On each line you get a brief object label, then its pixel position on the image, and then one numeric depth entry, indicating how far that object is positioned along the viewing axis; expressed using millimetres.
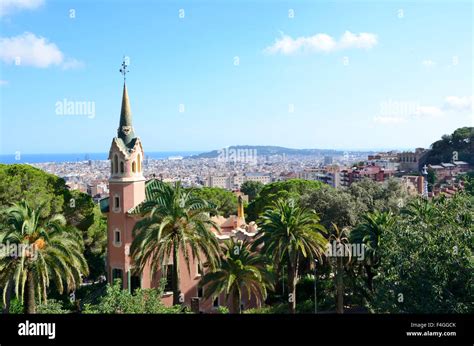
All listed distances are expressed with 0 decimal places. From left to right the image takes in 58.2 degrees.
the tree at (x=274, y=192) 35125
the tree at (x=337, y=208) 25797
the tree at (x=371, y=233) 17328
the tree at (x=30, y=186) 22844
